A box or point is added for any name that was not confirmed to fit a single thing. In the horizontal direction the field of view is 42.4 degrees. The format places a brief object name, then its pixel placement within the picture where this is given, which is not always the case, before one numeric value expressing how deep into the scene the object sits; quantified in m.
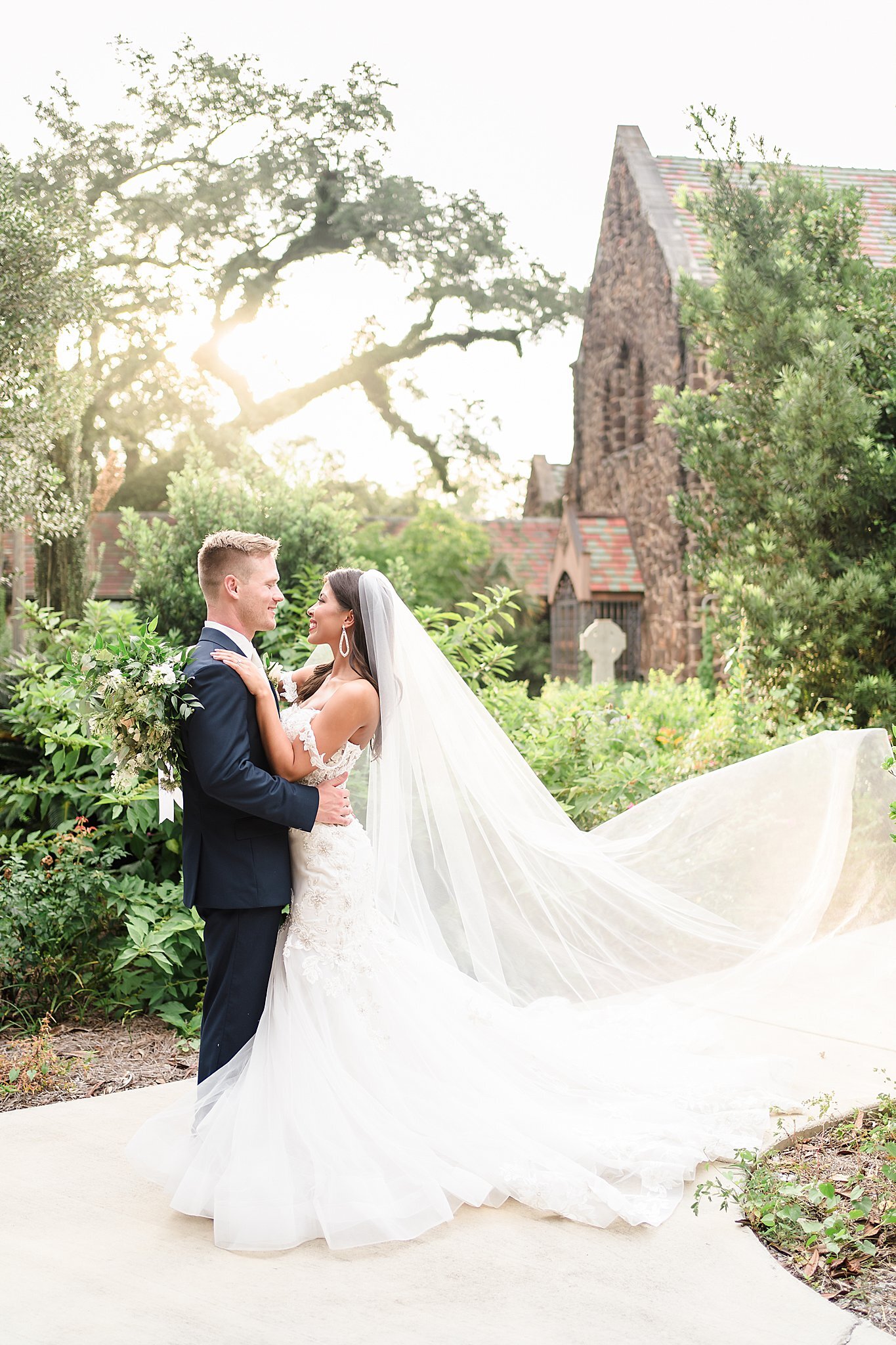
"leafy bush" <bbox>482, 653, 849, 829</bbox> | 6.93
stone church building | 18.86
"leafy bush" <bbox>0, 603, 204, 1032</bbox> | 5.45
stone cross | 16.11
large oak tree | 25.53
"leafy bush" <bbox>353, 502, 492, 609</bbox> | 23.05
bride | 3.44
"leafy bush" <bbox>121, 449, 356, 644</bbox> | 8.16
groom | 3.48
